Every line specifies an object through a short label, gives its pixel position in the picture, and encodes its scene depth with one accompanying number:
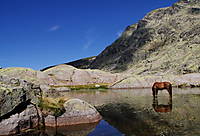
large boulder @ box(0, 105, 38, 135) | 17.69
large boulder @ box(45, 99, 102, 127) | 20.28
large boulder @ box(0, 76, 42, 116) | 18.11
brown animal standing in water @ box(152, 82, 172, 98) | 34.98
